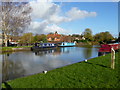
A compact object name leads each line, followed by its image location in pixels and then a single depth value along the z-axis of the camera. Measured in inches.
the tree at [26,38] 1468.1
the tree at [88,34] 2174.0
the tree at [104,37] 2174.5
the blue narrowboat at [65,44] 1363.2
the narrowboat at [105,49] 606.5
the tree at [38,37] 1955.3
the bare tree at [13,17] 737.0
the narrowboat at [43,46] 877.1
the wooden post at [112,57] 229.8
